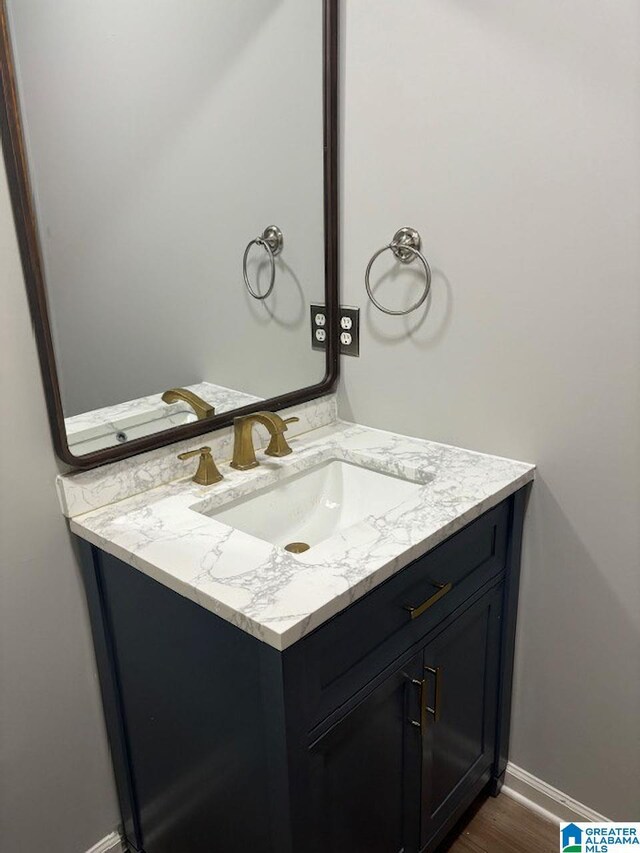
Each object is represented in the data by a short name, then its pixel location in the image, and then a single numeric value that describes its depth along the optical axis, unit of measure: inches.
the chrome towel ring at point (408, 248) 56.9
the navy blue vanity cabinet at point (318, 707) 39.7
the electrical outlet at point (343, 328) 64.2
